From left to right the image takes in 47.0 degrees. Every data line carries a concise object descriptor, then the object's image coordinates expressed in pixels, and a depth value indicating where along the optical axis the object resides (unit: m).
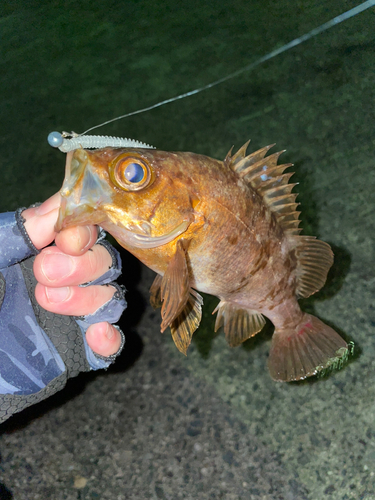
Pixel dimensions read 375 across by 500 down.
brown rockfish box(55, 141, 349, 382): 0.20
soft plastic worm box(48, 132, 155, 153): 0.19
